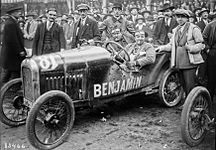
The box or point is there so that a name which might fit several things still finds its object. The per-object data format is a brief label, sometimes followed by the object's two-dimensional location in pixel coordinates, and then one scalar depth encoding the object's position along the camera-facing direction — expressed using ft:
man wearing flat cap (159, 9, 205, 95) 13.84
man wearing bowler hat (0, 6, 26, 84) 17.20
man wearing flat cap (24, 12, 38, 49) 23.40
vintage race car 11.85
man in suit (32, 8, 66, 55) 18.04
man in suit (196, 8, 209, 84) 18.20
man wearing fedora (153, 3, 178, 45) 23.41
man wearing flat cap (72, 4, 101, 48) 17.56
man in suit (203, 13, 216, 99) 15.89
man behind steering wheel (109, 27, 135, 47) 18.68
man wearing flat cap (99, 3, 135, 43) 21.56
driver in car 15.36
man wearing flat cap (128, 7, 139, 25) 24.21
